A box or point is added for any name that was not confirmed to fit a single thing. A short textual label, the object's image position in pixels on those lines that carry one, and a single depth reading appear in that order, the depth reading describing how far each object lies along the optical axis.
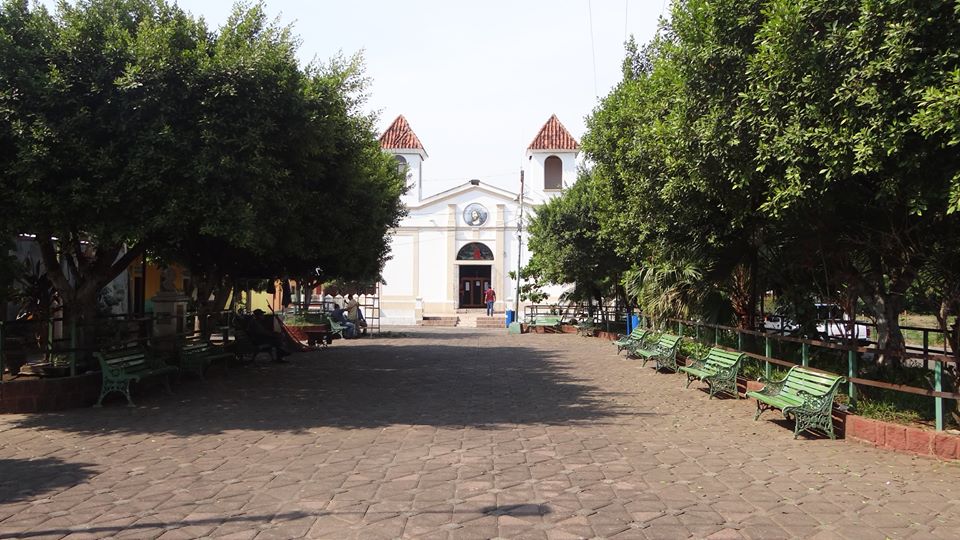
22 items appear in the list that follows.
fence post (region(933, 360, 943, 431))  6.98
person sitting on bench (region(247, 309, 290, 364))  15.77
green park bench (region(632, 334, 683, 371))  13.98
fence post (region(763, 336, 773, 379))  10.38
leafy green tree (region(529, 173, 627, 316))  24.56
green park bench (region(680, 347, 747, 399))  10.70
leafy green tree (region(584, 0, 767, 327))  8.10
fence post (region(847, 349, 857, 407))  8.16
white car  11.09
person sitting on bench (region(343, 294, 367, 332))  26.98
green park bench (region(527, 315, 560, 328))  29.47
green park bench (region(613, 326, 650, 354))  16.91
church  43.25
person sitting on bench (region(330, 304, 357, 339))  25.81
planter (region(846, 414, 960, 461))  6.76
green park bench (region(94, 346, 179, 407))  9.58
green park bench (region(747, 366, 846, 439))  7.80
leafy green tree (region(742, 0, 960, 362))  5.88
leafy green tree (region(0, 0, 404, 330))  8.66
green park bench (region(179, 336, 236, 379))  12.03
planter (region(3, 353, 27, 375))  10.59
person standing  39.16
